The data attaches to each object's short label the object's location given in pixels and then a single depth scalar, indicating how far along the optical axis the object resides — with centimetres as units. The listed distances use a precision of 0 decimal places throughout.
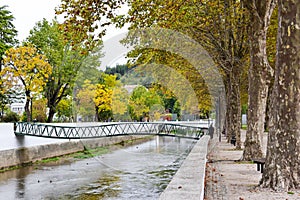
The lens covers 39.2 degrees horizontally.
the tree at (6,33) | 3791
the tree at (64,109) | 4355
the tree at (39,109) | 3984
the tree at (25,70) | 3297
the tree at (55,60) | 4028
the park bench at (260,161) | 1082
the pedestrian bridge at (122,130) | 3008
